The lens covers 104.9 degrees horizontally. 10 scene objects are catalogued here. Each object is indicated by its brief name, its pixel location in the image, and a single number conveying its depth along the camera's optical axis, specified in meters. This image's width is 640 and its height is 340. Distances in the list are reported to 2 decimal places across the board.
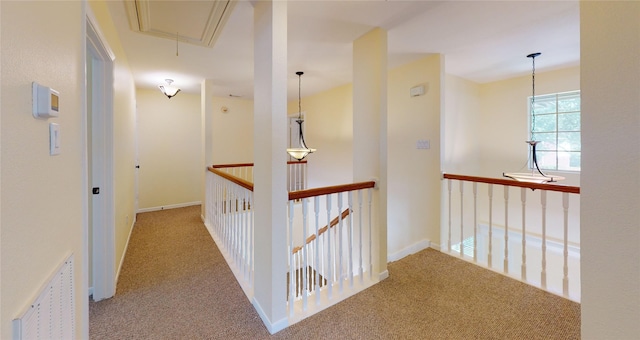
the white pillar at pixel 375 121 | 2.27
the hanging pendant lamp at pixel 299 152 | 3.82
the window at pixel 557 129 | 3.52
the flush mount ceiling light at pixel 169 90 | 3.61
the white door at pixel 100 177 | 1.94
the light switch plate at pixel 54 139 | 0.92
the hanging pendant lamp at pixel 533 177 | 2.14
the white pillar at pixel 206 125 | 3.85
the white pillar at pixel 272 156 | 1.57
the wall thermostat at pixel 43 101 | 0.80
